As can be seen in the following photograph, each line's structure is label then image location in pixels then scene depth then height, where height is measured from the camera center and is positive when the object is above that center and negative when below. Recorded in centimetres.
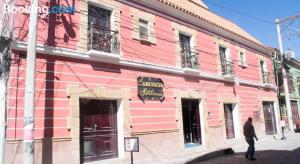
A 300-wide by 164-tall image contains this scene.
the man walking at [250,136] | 1082 -74
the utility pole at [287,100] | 2188 +108
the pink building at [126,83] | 880 +149
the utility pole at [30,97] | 699 +68
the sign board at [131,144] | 765 -62
